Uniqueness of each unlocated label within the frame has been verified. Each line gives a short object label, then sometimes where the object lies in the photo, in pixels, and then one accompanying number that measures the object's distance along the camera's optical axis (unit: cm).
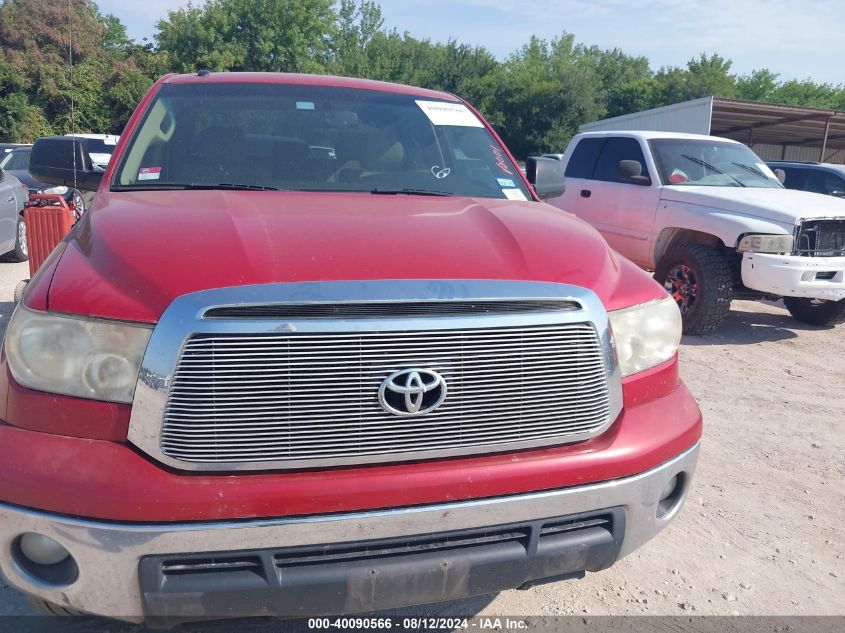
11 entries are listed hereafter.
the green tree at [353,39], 4791
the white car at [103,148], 789
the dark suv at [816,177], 1080
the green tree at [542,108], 4331
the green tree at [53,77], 3372
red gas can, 564
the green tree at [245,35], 4238
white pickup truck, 604
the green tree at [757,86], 5966
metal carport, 1823
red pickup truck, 165
